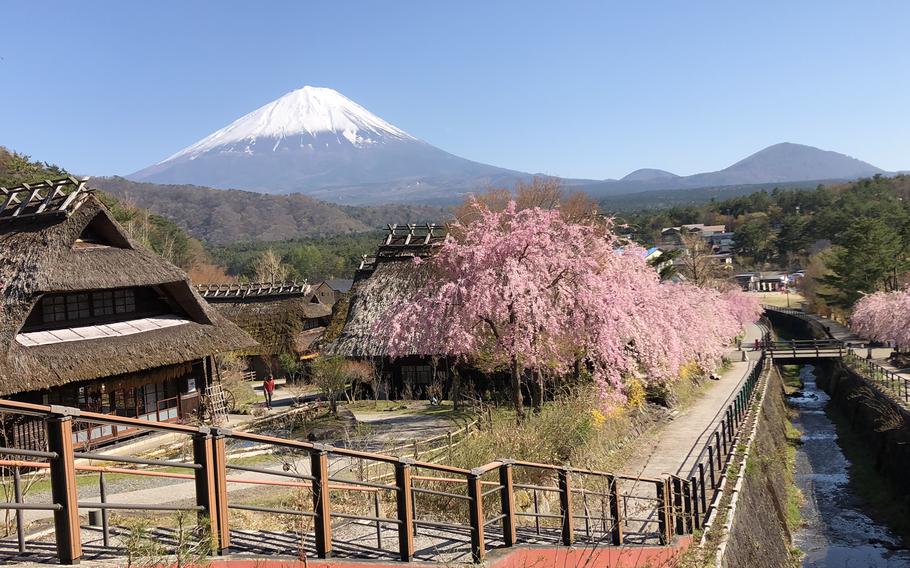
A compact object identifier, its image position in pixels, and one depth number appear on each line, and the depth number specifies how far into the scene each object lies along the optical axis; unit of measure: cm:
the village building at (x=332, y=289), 5945
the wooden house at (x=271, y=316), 3903
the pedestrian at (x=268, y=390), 2728
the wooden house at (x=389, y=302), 2738
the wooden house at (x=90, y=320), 1719
